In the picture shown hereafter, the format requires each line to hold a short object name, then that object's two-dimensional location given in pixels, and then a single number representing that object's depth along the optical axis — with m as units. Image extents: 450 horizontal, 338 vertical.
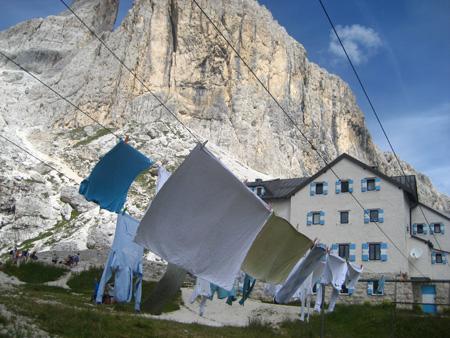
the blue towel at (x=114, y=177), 10.41
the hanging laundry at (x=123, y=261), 13.74
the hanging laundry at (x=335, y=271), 17.66
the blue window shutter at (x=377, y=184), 32.83
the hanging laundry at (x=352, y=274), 19.47
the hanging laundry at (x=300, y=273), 14.73
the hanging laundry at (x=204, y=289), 17.74
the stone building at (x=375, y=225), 30.55
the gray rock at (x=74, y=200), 64.06
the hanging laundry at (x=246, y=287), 15.24
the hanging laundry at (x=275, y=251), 10.58
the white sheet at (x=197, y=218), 8.20
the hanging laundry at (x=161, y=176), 10.70
